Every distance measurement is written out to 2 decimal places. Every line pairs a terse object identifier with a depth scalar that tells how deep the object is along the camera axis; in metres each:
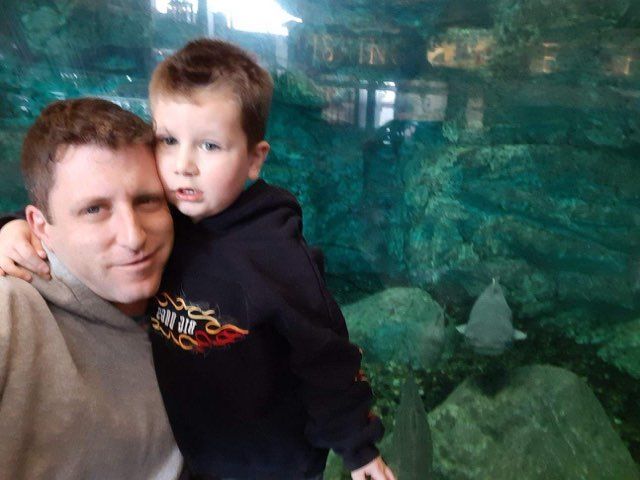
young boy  1.09
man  0.94
